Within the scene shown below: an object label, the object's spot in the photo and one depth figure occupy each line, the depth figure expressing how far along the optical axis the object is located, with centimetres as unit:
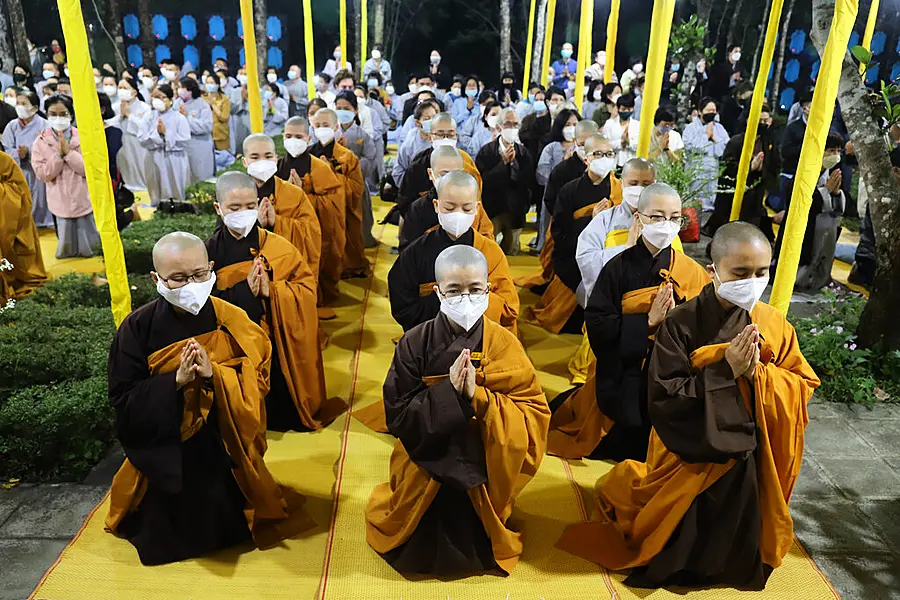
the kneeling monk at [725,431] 388
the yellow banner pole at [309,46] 1152
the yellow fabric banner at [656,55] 666
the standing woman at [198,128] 1484
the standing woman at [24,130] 1091
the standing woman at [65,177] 972
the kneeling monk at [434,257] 562
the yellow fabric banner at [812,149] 470
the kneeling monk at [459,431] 403
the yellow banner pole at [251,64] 799
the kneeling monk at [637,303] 504
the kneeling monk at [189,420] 411
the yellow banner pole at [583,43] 1066
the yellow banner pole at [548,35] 1439
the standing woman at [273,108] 1781
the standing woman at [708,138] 1267
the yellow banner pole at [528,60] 1549
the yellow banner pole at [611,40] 1100
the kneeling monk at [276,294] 559
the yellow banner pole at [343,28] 1452
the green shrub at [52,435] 523
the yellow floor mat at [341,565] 416
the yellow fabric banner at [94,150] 462
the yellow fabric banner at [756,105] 717
